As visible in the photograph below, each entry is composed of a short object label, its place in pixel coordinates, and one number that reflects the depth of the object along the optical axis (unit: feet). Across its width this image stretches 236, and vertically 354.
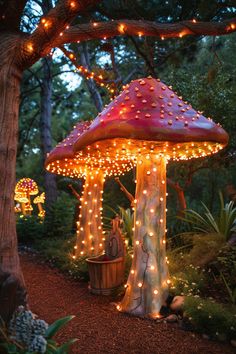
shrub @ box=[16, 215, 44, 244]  33.94
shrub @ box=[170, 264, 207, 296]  16.44
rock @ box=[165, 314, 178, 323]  14.55
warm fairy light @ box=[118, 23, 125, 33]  11.90
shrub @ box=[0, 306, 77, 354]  7.96
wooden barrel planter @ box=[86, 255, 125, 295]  17.85
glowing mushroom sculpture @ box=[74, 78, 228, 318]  13.39
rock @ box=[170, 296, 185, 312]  15.01
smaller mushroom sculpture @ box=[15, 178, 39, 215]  38.86
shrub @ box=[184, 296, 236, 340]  12.98
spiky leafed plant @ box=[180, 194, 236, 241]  21.11
